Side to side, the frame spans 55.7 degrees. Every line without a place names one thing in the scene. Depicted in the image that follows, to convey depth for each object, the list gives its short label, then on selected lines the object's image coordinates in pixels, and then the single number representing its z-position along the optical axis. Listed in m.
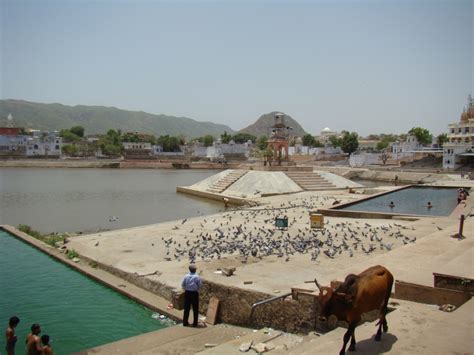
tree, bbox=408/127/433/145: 99.62
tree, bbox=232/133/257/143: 157.62
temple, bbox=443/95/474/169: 67.81
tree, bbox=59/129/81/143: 146.38
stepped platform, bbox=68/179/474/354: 6.36
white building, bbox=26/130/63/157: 116.70
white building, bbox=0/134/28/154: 116.06
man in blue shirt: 9.12
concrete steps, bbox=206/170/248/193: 44.61
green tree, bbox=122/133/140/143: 139.68
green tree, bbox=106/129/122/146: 136.09
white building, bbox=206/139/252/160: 123.19
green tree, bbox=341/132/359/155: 108.50
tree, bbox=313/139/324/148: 131.11
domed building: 165.48
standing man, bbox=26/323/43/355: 7.11
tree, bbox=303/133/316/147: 134.59
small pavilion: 51.57
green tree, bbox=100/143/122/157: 127.25
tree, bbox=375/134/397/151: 127.22
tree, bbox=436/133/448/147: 96.30
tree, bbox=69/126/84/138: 162.62
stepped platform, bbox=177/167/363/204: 40.53
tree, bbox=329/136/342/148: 115.50
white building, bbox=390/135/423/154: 93.69
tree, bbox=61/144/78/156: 125.29
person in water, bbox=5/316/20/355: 7.38
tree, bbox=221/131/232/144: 139.12
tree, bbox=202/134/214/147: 155.14
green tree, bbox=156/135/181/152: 133.38
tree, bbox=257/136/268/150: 138.12
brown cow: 5.77
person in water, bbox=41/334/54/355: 7.18
